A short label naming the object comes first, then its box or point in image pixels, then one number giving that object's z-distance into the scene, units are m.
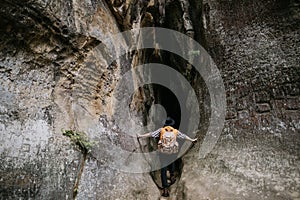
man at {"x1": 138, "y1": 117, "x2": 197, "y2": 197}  5.45
